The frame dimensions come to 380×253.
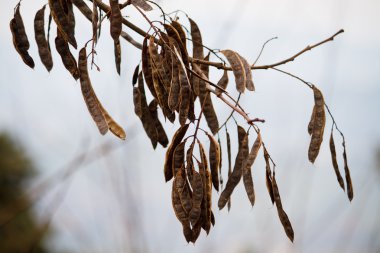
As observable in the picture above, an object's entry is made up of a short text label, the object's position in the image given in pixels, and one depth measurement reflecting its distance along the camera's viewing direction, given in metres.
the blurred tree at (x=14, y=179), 8.60
